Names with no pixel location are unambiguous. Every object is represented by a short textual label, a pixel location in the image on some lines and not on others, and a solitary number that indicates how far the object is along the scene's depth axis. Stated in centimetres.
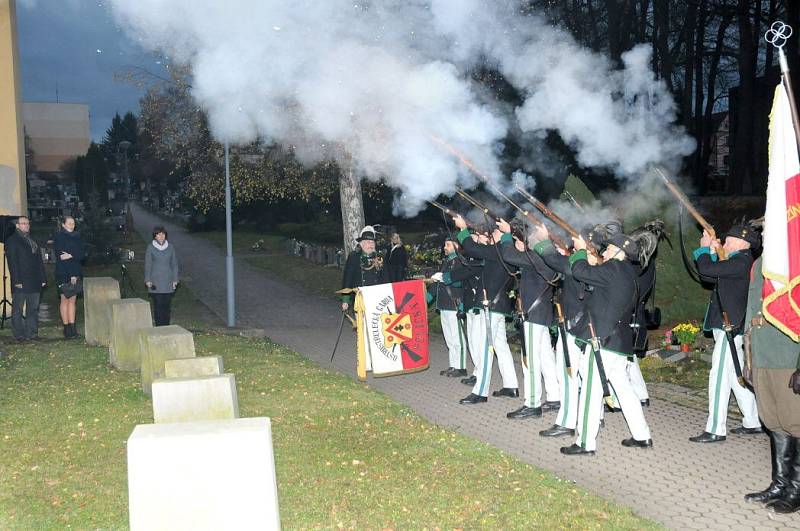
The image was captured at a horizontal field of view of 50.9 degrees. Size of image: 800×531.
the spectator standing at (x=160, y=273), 1347
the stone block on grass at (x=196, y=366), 805
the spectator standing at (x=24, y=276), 1315
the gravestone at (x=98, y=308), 1320
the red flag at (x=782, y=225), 582
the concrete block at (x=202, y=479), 471
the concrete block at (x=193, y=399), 693
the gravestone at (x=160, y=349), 938
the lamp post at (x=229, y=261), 1641
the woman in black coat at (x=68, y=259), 1353
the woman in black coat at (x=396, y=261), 1188
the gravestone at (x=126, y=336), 1109
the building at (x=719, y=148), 3800
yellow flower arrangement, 1173
